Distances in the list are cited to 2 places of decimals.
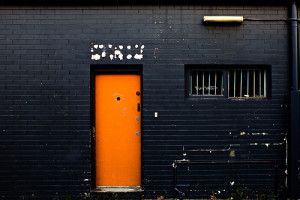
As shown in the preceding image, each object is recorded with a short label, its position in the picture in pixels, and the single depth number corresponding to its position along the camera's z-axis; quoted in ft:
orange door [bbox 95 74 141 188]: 16.60
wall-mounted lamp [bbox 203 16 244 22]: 15.90
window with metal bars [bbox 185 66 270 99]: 16.65
